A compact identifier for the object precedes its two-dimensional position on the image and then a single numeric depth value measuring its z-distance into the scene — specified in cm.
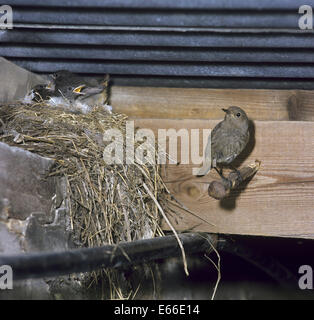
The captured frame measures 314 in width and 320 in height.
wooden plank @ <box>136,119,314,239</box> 616
